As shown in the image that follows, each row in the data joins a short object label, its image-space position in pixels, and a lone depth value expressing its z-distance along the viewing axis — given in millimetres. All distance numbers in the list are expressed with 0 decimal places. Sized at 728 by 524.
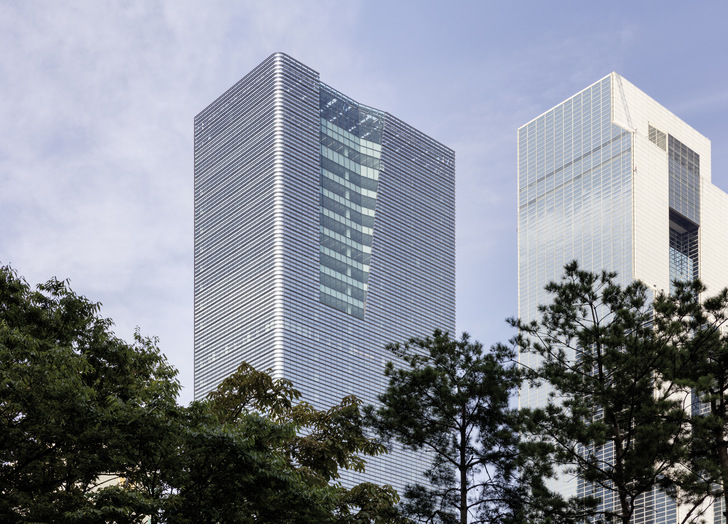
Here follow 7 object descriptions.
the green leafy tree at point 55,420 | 19750
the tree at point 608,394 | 26562
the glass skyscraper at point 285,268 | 177000
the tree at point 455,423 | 29984
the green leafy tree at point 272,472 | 20750
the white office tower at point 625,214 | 185625
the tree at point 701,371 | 26016
